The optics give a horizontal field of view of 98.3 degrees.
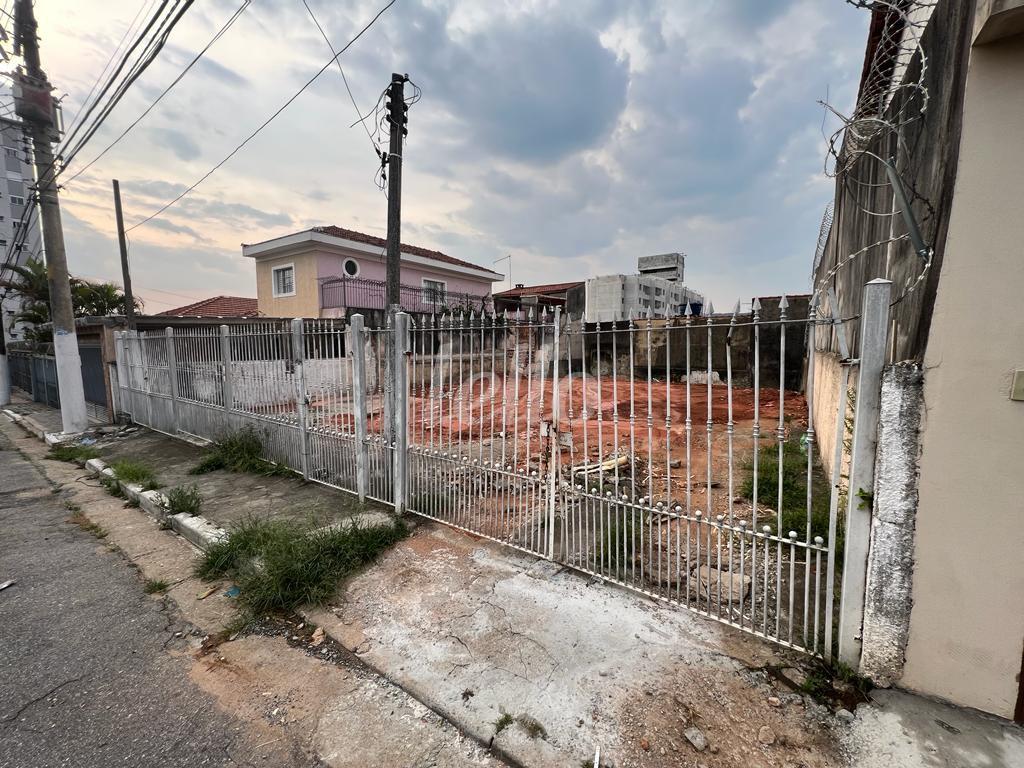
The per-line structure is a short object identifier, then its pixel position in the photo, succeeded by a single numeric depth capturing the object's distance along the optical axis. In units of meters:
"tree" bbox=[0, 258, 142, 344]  15.16
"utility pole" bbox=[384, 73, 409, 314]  7.04
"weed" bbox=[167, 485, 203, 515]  4.52
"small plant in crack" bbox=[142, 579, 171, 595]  3.29
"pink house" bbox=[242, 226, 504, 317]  16.25
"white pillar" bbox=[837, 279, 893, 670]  2.02
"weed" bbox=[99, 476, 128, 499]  5.48
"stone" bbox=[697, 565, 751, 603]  2.94
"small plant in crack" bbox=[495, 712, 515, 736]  2.02
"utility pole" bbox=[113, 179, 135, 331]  14.00
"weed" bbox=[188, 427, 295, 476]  5.82
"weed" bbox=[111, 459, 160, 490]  5.32
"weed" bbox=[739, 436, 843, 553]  3.62
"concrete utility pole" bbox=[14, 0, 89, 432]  8.87
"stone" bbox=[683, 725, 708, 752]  1.89
